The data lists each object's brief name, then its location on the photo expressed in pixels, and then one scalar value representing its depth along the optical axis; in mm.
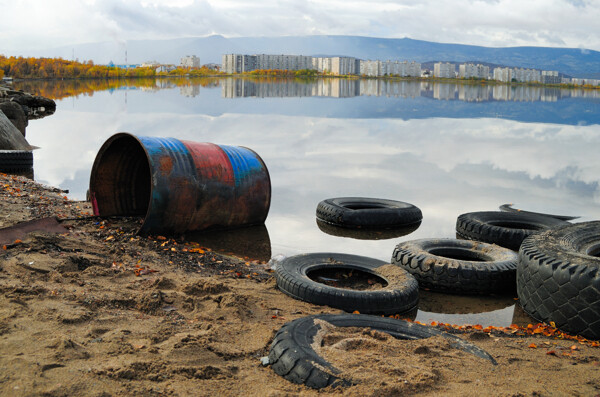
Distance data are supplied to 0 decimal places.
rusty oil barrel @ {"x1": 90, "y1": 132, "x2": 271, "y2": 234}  7398
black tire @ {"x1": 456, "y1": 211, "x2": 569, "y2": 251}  8047
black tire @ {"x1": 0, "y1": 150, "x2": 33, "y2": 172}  12719
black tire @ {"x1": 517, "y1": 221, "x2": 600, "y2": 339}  5027
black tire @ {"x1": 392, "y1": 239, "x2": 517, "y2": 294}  6352
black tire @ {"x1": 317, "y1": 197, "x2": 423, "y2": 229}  9078
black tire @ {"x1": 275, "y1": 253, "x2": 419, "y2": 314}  5422
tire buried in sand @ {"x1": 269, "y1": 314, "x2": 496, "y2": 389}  3463
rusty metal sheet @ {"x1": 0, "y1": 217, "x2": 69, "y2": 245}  6137
